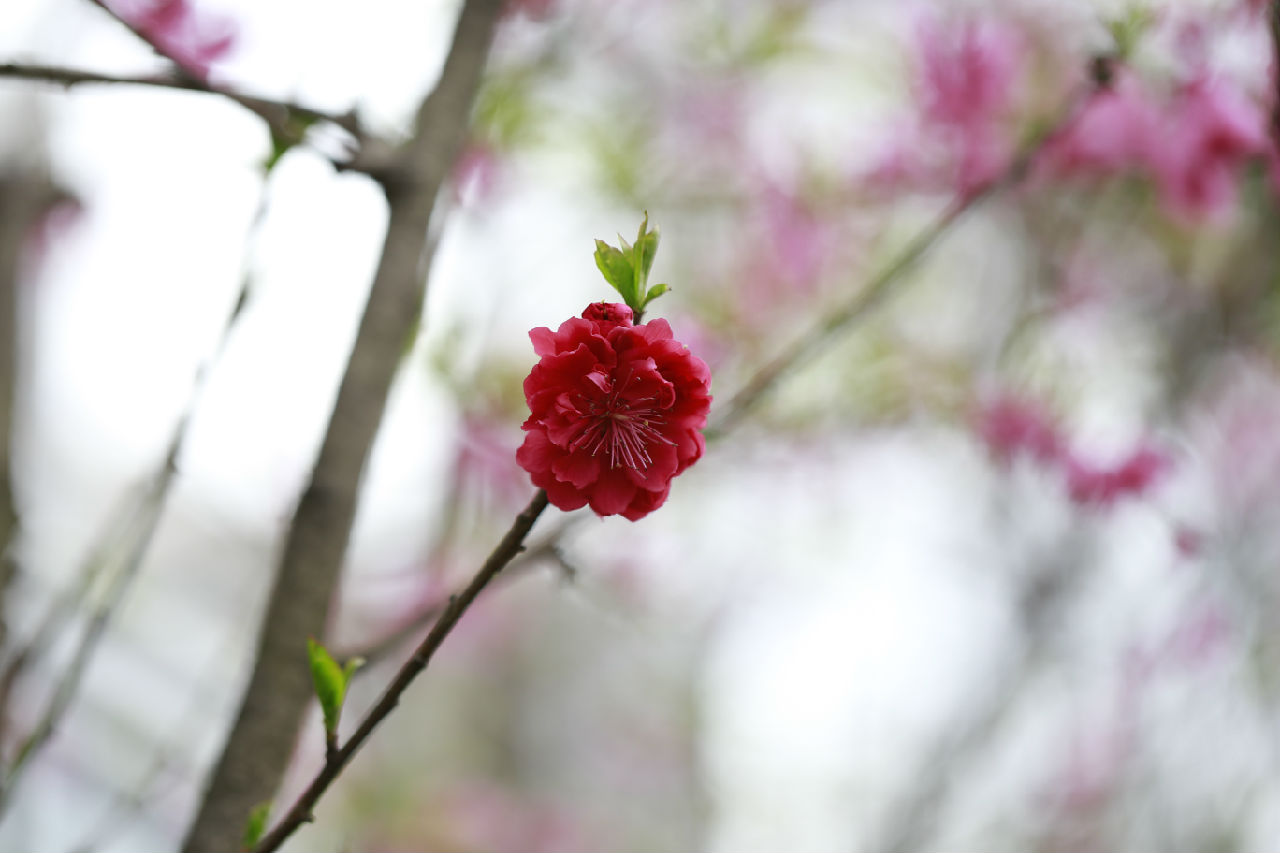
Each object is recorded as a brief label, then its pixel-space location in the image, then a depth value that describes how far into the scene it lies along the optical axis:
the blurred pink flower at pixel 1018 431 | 1.78
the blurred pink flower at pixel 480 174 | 1.65
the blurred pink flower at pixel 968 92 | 1.44
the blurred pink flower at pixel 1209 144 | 1.00
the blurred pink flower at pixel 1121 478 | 1.42
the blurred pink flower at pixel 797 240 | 2.51
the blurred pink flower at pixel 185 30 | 0.77
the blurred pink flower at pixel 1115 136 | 1.50
